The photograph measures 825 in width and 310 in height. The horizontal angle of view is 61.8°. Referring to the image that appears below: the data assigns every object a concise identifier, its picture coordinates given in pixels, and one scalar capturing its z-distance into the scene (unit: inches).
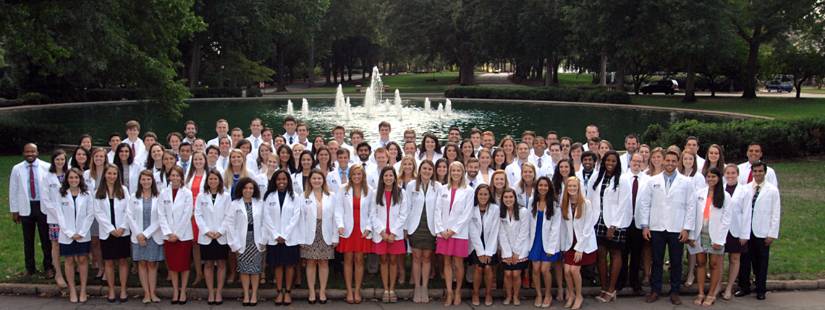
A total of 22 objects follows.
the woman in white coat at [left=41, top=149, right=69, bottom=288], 309.0
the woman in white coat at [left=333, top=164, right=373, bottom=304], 309.9
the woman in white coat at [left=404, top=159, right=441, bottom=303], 312.0
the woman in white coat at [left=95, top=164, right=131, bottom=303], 301.6
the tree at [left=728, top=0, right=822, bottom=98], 1455.5
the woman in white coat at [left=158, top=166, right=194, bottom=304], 300.4
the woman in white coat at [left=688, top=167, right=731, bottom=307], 302.8
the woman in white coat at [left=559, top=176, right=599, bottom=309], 298.8
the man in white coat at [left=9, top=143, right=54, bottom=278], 324.5
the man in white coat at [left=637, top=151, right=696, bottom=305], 306.8
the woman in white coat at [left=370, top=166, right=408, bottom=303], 309.6
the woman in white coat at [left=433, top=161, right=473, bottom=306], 304.2
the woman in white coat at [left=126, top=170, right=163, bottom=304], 299.9
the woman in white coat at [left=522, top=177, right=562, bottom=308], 300.0
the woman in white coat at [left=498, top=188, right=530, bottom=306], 301.3
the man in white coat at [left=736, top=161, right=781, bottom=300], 307.4
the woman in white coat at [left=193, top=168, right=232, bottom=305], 300.4
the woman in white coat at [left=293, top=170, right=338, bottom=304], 304.7
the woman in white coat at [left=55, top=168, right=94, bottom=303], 301.0
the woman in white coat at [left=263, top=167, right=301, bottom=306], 301.4
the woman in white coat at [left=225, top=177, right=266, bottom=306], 299.4
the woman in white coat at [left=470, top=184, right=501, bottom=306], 302.7
